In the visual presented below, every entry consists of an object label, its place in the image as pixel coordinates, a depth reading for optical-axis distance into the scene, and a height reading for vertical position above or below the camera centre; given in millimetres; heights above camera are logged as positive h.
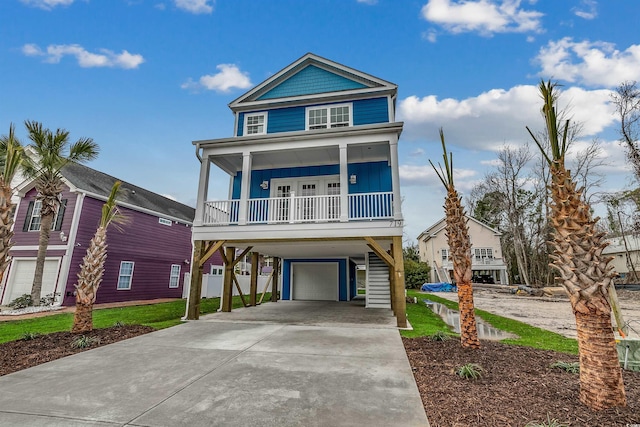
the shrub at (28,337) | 5624 -1364
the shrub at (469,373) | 3504 -1236
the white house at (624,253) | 26811 +2108
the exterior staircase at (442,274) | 27047 -153
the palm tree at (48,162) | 11312 +4365
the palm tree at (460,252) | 4871 +365
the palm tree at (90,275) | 6171 -150
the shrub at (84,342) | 5189 -1366
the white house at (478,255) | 27578 +1803
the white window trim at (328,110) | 11836 +6792
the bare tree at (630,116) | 17688 +10013
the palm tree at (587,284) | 2580 -95
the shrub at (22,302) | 11163 -1331
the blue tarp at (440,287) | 24039 -1252
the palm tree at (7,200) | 4863 +1175
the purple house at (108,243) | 12516 +1229
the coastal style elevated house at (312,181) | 8367 +3481
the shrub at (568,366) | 3646 -1219
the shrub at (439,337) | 5531 -1267
